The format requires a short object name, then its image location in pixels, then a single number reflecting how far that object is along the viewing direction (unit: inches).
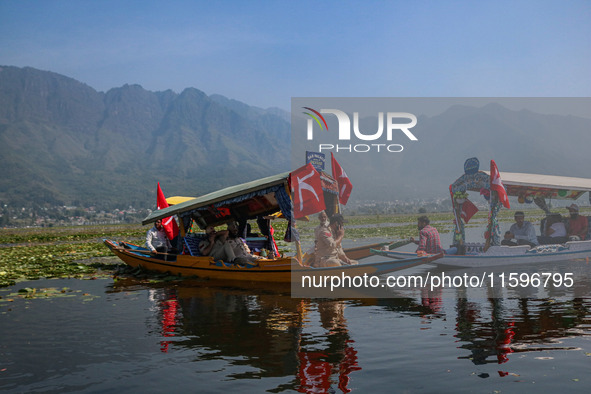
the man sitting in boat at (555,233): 782.5
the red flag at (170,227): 868.6
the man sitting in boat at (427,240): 708.0
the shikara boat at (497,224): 724.7
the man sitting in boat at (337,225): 644.1
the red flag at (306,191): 628.4
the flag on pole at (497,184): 711.7
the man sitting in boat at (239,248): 739.1
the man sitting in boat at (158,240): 855.1
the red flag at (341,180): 699.7
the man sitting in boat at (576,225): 771.4
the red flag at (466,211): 781.9
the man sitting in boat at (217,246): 737.6
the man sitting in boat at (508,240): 772.1
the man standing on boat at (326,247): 641.6
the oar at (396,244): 795.4
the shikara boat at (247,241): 637.3
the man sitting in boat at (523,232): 758.5
